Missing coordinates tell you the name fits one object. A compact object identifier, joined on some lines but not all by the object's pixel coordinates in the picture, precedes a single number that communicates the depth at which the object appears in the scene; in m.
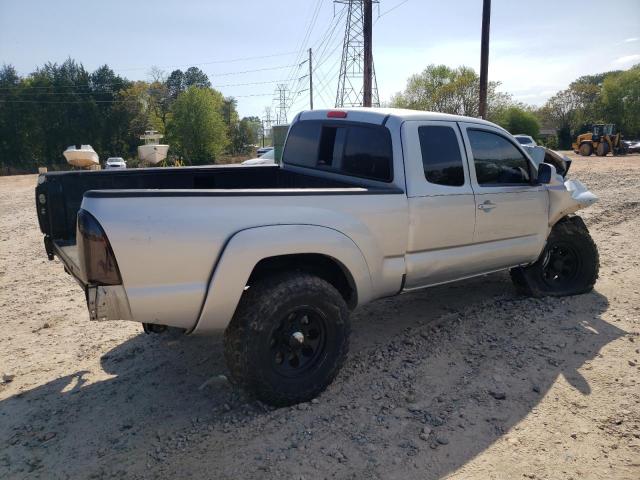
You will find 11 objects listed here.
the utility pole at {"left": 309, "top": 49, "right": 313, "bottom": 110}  49.72
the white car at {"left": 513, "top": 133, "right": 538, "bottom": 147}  22.77
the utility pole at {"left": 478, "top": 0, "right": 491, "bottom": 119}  19.07
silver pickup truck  2.69
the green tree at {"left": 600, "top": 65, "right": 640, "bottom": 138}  58.22
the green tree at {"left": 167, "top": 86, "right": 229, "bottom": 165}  65.06
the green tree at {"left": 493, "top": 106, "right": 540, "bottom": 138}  52.75
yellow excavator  34.69
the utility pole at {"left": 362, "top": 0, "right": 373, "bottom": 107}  18.42
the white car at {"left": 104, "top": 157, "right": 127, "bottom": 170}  38.81
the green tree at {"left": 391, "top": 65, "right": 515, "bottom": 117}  58.91
